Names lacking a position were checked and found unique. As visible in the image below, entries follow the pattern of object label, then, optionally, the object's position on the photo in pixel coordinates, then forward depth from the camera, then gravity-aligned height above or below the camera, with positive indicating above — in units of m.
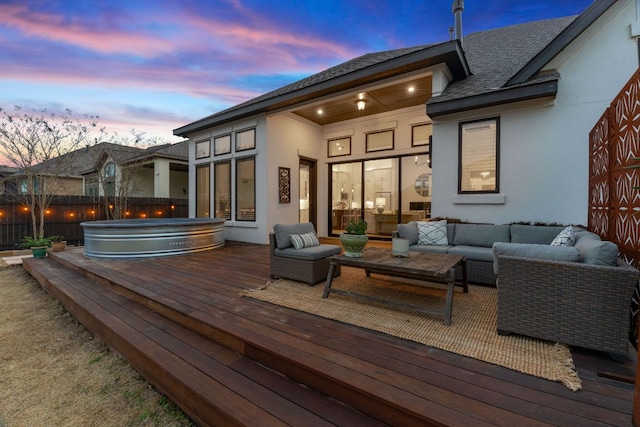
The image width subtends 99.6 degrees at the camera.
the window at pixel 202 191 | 8.82 +0.56
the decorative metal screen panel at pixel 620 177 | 2.32 +0.31
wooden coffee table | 2.51 -0.59
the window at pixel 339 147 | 8.14 +1.88
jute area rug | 1.90 -1.06
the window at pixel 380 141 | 7.43 +1.88
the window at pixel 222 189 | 8.17 +0.58
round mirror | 7.32 +0.62
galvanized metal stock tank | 5.39 -0.64
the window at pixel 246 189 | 7.50 +0.54
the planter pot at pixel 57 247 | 6.56 -0.94
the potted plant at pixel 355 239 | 3.07 -0.36
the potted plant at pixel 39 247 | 6.23 -0.90
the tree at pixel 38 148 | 7.04 +1.64
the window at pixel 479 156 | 4.75 +0.92
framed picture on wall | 7.45 +0.65
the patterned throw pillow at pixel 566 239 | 3.02 -0.36
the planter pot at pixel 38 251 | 6.22 -0.99
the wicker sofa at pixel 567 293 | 1.91 -0.65
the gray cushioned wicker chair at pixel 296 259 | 3.63 -0.71
